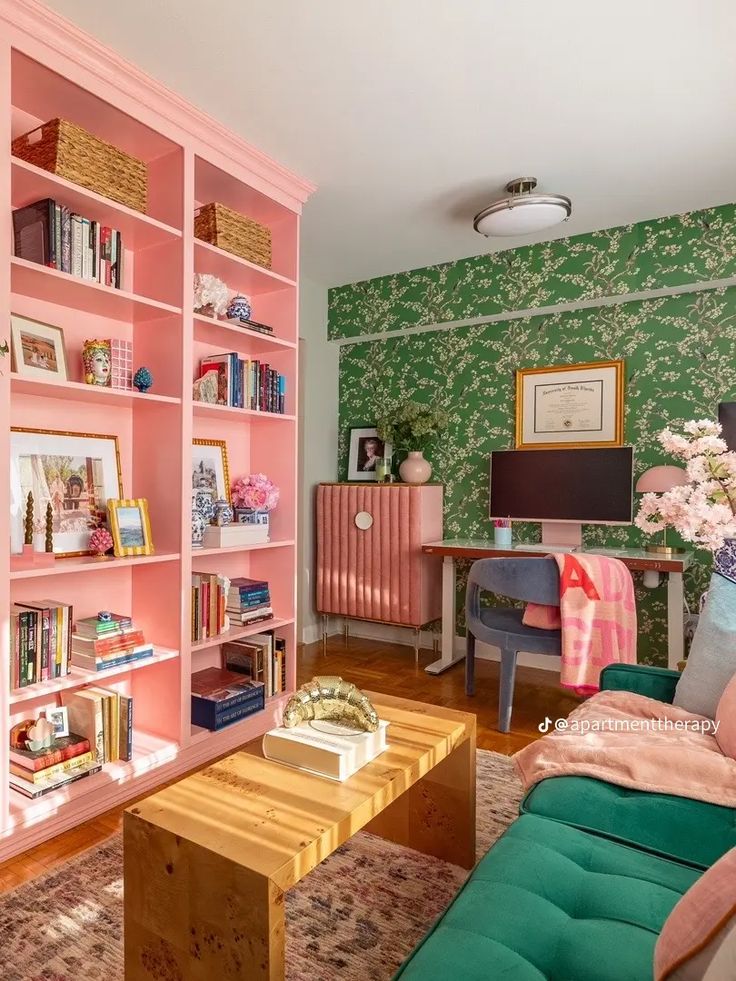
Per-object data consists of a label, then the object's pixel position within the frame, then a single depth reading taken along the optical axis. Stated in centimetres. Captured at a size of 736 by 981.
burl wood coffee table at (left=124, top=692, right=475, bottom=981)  108
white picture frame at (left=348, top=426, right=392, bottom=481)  450
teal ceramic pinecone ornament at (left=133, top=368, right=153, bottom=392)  244
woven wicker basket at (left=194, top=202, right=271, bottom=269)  268
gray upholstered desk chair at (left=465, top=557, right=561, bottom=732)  271
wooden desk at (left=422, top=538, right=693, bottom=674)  303
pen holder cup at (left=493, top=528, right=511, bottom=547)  379
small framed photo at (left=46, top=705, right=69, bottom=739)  221
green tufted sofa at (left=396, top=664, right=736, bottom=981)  90
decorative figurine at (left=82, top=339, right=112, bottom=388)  232
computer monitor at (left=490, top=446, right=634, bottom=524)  353
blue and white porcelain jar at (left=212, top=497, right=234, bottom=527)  287
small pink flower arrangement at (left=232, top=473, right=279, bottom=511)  301
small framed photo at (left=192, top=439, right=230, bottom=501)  291
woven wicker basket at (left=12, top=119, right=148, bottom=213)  207
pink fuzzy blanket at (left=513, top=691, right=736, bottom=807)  140
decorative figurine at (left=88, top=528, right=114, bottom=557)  231
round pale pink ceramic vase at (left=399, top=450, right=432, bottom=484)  414
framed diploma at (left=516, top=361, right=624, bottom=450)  366
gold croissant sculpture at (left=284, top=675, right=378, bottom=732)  157
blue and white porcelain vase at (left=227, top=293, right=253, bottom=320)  288
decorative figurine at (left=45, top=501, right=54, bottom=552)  216
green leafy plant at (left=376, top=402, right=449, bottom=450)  406
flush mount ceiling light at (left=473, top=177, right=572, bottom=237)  285
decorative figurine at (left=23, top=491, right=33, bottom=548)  215
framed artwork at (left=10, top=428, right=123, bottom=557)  220
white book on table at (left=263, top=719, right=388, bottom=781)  142
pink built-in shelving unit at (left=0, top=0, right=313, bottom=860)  196
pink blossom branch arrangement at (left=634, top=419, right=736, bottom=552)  165
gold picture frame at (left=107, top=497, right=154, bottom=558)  238
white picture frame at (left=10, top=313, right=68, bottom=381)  207
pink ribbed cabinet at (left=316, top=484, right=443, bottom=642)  398
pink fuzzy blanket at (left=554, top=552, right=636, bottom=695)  262
